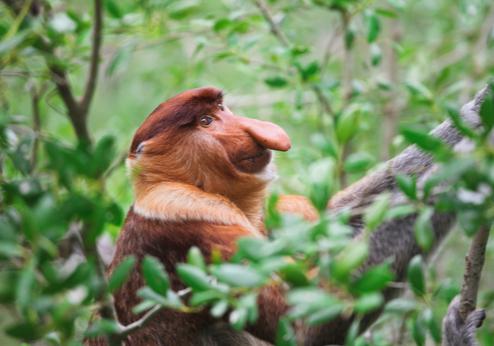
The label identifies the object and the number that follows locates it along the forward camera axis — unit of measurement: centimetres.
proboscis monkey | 593
